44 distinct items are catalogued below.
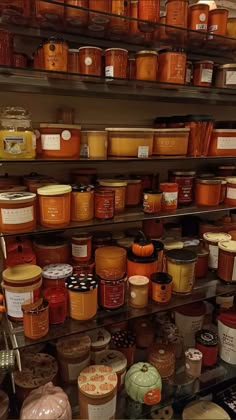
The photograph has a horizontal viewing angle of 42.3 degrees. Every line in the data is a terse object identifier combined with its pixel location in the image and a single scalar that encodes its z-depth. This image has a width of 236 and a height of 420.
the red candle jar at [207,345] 1.45
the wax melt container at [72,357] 1.31
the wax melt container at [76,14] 1.08
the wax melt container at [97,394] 1.12
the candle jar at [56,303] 1.13
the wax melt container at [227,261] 1.40
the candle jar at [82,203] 1.20
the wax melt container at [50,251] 1.28
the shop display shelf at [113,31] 1.12
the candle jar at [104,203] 1.24
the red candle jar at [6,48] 1.01
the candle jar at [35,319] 1.06
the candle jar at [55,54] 1.08
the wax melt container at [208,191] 1.47
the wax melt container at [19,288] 1.08
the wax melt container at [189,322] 1.57
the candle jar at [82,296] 1.15
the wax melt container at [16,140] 1.05
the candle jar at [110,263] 1.29
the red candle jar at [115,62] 1.17
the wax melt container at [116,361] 1.30
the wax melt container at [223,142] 1.44
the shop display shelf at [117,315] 1.11
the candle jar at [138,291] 1.26
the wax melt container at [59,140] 1.13
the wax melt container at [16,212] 1.04
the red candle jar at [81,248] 1.32
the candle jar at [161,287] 1.28
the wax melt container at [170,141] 1.36
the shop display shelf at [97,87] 1.09
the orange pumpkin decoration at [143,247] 1.28
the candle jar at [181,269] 1.33
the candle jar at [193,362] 1.39
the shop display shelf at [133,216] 1.13
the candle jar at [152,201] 1.35
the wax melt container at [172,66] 1.26
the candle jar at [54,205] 1.11
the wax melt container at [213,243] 1.49
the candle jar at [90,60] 1.15
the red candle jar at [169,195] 1.40
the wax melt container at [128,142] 1.27
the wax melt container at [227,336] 1.46
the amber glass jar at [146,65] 1.23
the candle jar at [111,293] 1.22
